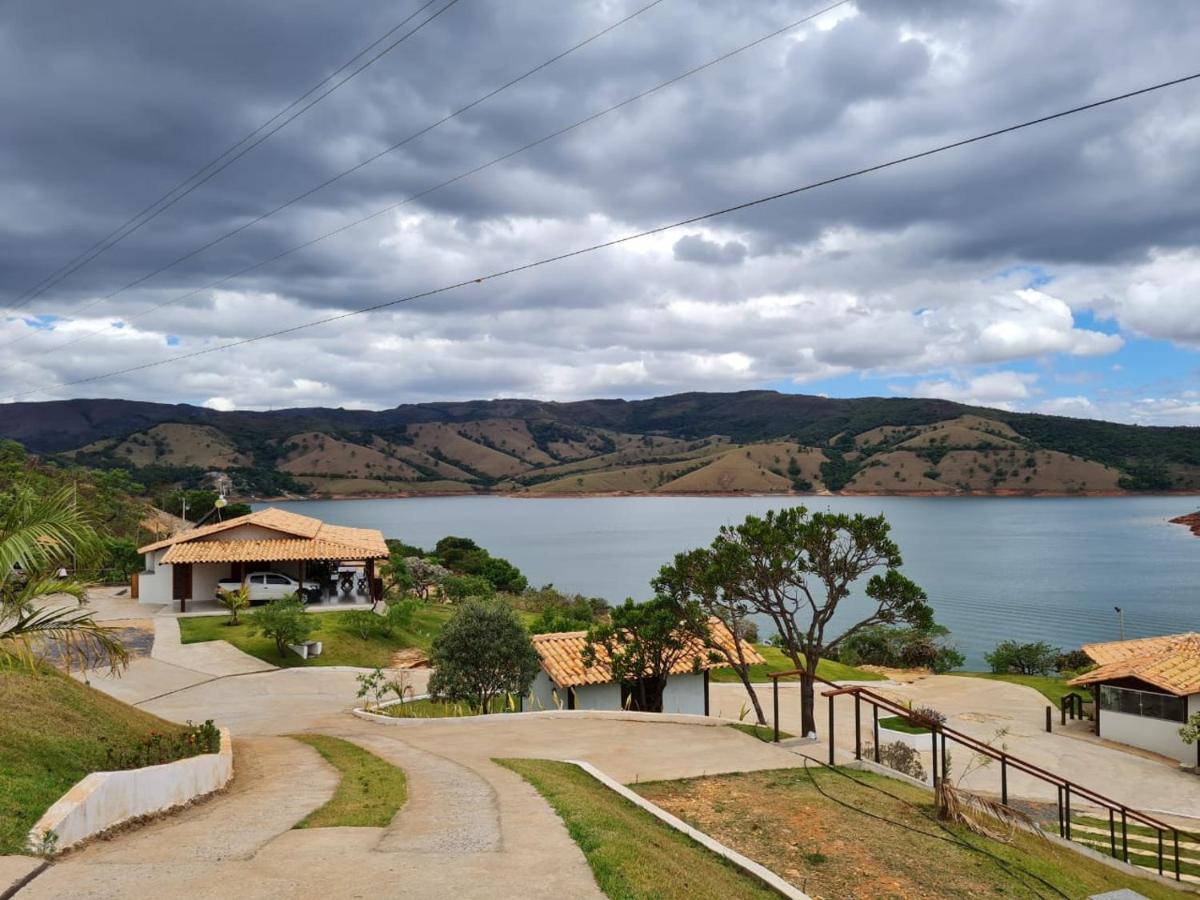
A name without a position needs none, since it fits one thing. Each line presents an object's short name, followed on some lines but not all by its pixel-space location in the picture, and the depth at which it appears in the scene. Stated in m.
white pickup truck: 36.00
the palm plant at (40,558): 9.48
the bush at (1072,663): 48.18
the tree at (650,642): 21.53
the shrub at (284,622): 28.06
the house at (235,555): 35.84
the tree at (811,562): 19.53
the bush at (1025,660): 50.03
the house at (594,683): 23.67
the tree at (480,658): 21.70
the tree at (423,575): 49.00
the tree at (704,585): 20.73
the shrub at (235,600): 32.28
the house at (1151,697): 26.72
